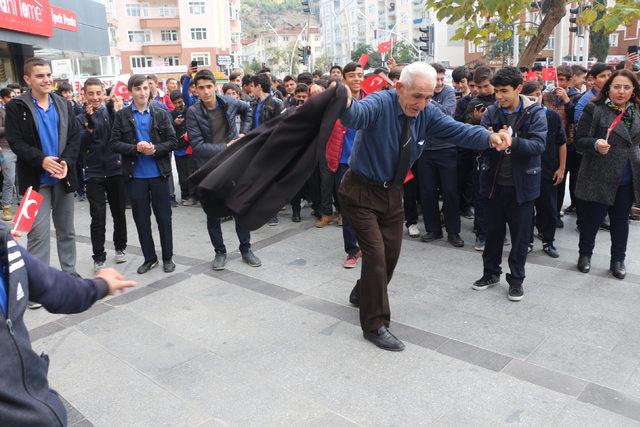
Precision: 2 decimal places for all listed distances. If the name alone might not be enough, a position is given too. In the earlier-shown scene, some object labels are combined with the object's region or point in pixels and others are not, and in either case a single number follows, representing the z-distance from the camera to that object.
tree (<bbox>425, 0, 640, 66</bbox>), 6.30
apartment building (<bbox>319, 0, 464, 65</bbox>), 77.38
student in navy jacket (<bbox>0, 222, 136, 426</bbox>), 1.83
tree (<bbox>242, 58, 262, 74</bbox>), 83.15
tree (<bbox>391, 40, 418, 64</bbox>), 72.19
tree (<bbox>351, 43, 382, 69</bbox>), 72.96
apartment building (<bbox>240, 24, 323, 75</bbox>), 129.38
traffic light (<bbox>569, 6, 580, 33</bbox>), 17.66
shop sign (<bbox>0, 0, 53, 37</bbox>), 14.60
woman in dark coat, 5.16
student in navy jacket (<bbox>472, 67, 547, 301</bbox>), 4.83
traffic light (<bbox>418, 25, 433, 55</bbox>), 25.30
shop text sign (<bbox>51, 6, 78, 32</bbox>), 17.86
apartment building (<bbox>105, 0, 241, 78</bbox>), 60.47
